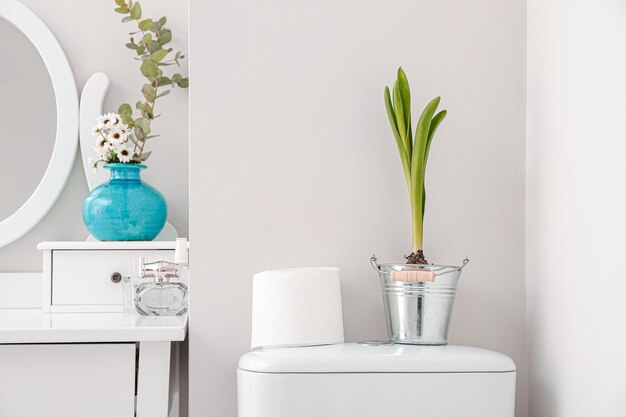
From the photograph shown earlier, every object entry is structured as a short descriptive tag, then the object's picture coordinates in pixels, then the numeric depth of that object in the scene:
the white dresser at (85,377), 1.18
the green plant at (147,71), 1.77
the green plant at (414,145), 1.20
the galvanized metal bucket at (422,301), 1.16
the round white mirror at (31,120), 1.82
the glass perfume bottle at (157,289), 1.42
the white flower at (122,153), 1.69
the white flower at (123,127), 1.70
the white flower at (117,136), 1.68
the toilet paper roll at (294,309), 1.17
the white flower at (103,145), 1.69
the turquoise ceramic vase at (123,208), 1.67
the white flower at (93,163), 1.72
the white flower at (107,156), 1.70
